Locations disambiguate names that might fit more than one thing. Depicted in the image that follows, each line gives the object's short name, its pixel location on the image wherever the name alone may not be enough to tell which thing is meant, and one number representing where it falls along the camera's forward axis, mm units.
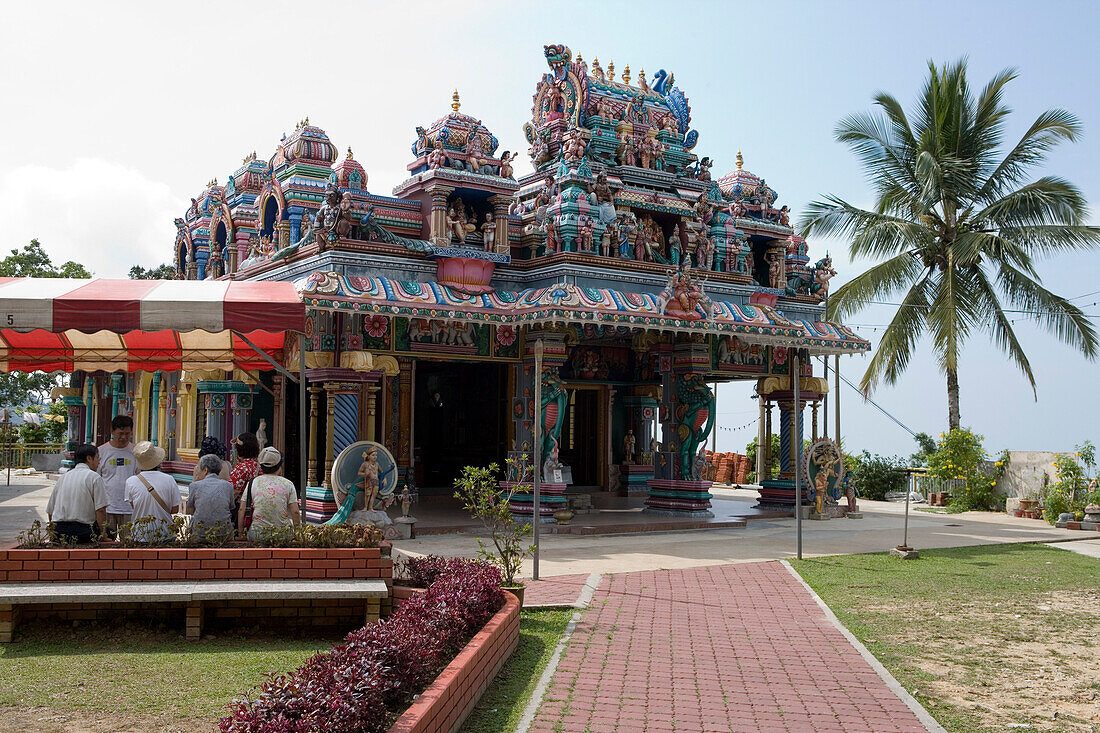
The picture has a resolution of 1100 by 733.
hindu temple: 15703
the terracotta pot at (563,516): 16219
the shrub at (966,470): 23359
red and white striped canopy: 9531
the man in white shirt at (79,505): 8062
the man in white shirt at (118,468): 8969
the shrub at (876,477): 26938
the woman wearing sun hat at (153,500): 8039
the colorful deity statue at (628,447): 21875
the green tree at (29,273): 39719
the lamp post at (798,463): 12914
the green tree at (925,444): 31864
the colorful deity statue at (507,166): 16906
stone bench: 7348
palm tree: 23891
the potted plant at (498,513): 9016
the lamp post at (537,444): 10219
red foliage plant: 4461
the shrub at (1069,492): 19906
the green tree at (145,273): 44000
